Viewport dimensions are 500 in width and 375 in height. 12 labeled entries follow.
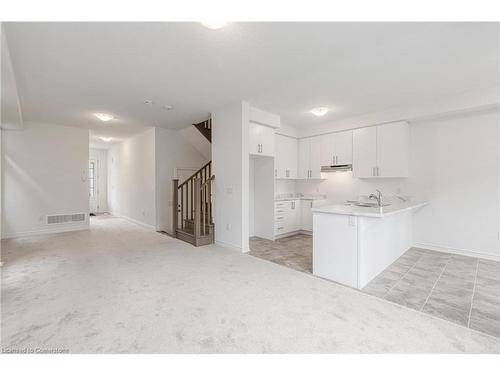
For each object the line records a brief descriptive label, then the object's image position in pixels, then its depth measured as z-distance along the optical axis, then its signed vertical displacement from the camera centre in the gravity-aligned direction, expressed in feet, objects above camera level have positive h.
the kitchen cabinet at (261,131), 15.28 +3.68
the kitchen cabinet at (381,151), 14.89 +2.25
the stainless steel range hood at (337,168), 17.19 +1.23
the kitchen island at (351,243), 9.18 -2.54
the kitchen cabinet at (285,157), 18.43 +2.28
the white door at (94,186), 31.83 -0.14
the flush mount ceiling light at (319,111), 14.88 +4.79
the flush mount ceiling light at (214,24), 6.86 +4.85
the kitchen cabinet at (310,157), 19.10 +2.27
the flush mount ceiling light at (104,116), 16.63 +5.07
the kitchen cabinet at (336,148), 17.22 +2.76
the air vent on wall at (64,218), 19.51 -2.90
